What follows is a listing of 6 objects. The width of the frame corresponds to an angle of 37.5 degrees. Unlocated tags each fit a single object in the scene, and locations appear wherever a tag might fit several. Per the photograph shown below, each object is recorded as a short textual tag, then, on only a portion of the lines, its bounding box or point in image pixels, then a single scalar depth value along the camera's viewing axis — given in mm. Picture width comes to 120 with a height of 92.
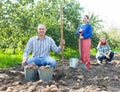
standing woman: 4285
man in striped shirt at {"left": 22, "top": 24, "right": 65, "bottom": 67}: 3359
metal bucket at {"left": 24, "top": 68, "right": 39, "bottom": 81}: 3175
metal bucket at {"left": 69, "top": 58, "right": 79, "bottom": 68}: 4348
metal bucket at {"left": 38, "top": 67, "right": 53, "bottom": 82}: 3080
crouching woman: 5458
